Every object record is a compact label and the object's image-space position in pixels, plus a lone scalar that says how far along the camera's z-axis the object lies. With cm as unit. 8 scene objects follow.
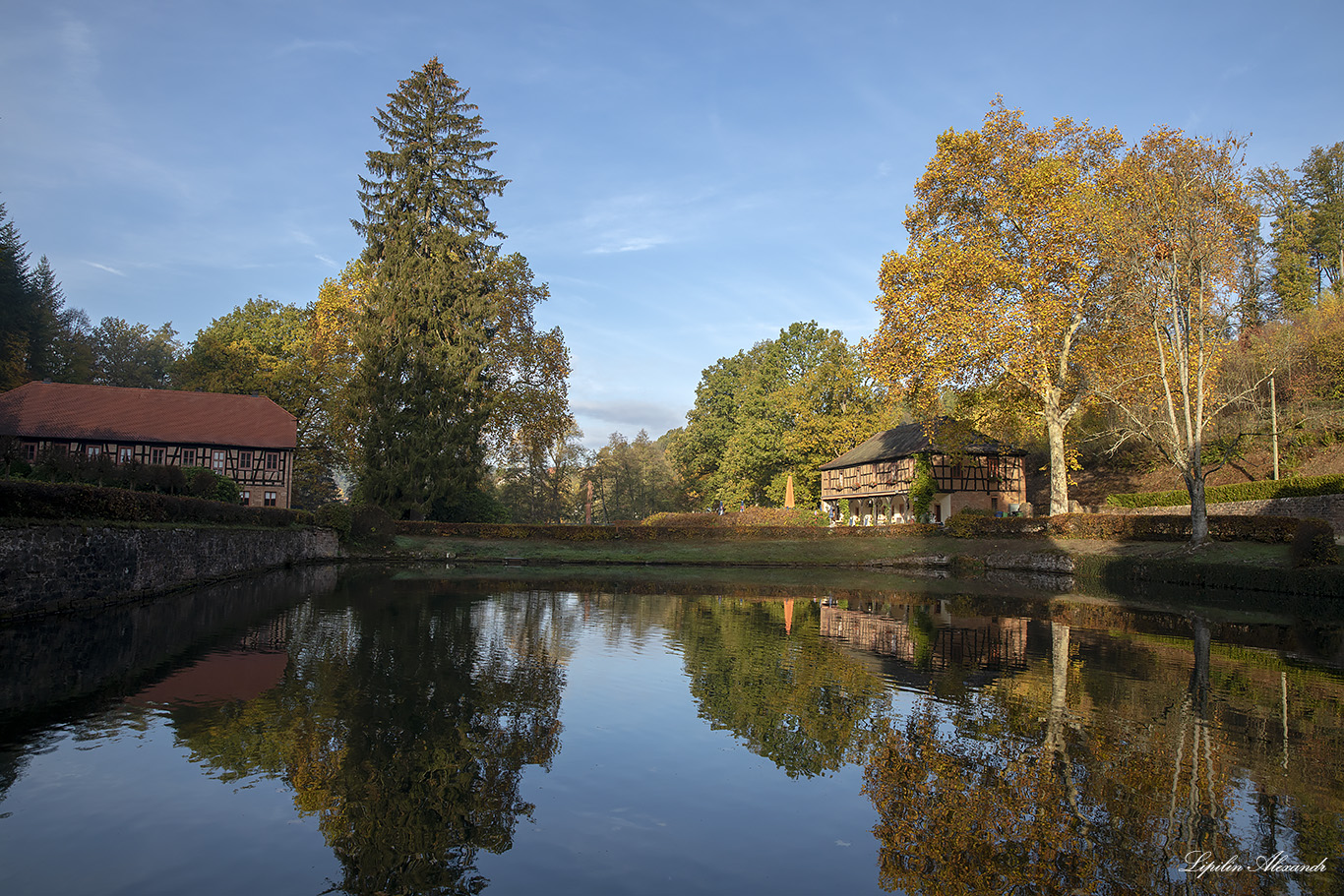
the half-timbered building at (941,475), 5078
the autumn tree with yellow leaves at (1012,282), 3111
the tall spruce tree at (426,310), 3912
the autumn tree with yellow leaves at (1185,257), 2688
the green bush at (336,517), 3522
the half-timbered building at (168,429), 4219
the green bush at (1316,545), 2191
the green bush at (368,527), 3584
